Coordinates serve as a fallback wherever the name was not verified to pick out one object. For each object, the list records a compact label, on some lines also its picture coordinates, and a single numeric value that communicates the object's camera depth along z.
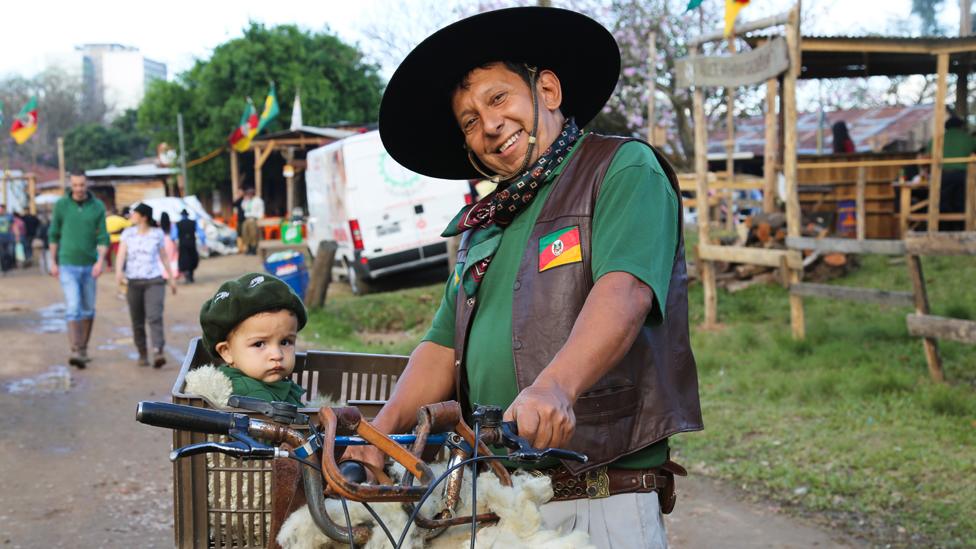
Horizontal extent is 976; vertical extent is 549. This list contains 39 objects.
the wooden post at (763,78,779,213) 12.48
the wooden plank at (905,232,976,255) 7.21
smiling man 2.12
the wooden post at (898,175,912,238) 13.66
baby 3.87
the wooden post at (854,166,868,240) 13.42
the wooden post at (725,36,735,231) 17.38
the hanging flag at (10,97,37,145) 27.65
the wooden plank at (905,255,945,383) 7.71
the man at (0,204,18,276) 25.98
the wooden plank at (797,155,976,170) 12.05
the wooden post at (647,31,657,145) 17.30
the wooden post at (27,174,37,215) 31.12
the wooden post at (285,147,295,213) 30.28
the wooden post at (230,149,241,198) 33.22
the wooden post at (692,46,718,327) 11.46
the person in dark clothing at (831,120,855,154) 16.36
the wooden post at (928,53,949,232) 12.30
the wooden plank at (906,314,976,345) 7.00
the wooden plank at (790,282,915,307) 8.22
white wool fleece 1.93
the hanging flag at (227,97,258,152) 28.50
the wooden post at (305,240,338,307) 13.53
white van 15.88
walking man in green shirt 10.34
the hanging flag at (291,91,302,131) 30.95
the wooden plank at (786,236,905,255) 8.17
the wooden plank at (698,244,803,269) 9.79
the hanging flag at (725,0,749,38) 9.05
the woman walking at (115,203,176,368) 10.30
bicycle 1.79
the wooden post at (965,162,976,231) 13.08
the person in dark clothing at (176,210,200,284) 19.52
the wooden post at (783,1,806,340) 9.68
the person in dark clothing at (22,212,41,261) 28.43
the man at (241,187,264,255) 27.09
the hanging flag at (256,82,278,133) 28.50
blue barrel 13.88
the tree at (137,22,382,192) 36.19
